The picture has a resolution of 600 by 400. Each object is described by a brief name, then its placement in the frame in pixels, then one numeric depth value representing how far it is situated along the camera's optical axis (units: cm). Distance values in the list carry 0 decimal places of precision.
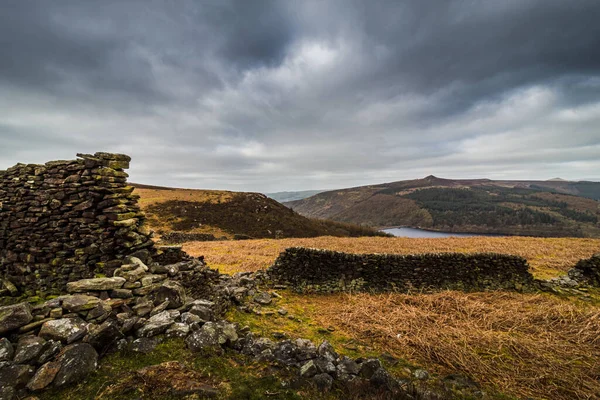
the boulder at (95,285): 527
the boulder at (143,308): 526
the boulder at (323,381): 415
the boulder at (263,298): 941
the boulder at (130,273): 626
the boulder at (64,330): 404
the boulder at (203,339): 462
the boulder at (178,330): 484
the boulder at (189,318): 529
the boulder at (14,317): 396
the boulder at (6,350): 355
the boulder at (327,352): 495
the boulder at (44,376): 333
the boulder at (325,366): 455
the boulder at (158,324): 472
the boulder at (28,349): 359
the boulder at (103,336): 414
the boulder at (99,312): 465
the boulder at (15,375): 329
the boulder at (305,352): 485
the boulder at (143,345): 435
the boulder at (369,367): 464
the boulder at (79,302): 467
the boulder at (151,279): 629
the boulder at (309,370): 440
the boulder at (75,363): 354
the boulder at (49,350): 369
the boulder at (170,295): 584
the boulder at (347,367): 462
